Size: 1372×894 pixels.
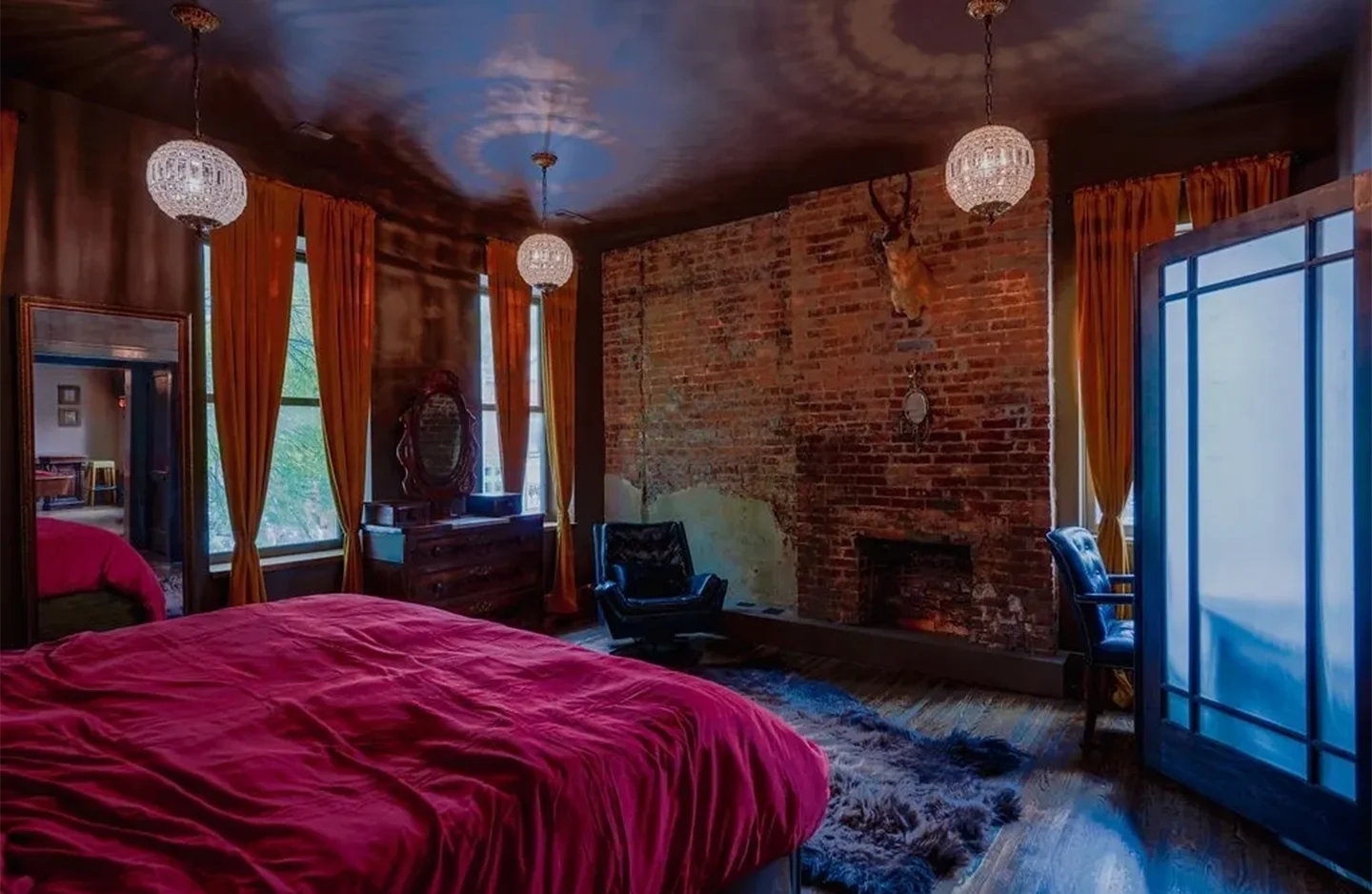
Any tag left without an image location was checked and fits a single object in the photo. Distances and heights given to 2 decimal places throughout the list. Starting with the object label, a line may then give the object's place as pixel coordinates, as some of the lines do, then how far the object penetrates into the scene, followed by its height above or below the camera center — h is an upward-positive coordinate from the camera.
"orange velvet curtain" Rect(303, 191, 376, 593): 4.36 +0.68
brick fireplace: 4.20 +0.20
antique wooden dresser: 4.43 -0.75
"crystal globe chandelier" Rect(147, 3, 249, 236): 2.75 +1.02
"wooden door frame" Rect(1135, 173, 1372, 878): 2.31 -0.67
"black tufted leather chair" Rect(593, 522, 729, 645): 4.50 -0.94
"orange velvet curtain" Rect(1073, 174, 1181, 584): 3.95 +0.65
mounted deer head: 4.46 +1.06
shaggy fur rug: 2.38 -1.37
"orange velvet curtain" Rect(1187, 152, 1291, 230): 3.64 +1.25
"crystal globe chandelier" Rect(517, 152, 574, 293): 4.02 +1.00
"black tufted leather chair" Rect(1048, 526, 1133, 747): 3.31 -0.82
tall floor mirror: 3.30 -0.07
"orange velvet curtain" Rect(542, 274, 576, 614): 5.88 +0.26
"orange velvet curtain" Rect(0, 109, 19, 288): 3.13 +1.24
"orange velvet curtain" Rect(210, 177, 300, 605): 3.89 +0.53
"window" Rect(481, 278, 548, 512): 5.52 +0.14
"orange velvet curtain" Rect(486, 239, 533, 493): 5.46 +0.68
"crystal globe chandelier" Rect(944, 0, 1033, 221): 2.82 +1.04
